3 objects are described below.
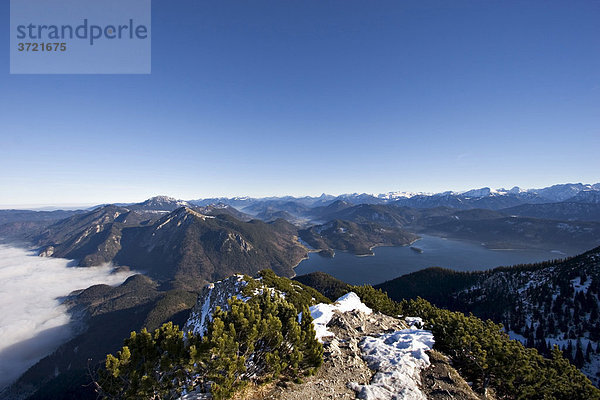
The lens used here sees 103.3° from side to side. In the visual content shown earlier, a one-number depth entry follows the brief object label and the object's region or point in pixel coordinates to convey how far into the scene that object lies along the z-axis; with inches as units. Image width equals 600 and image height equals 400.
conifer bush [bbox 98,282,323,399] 531.2
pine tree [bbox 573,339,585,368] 2991.4
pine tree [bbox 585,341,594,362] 3116.1
